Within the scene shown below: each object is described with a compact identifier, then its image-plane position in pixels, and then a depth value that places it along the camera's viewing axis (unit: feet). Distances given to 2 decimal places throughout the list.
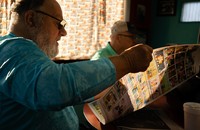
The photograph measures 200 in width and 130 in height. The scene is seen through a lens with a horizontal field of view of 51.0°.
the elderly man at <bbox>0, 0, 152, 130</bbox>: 1.80
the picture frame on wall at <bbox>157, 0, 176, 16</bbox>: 10.57
